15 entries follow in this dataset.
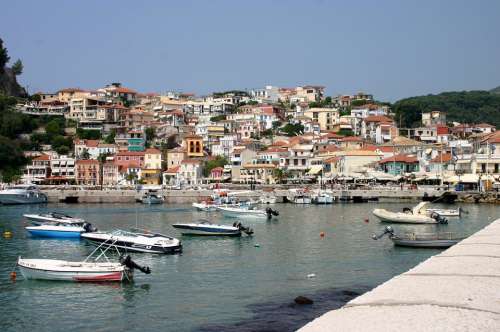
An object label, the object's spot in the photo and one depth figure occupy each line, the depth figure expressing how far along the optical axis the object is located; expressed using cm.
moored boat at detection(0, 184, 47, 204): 7881
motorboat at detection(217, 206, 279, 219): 5146
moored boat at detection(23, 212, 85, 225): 4434
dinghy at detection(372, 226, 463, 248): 3158
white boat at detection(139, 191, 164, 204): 7694
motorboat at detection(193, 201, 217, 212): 5997
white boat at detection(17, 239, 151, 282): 2358
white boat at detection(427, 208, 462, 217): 5009
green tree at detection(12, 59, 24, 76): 14625
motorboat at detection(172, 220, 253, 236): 3888
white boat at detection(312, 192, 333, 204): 7056
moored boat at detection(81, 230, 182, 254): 3102
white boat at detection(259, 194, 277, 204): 7162
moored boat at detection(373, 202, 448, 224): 4516
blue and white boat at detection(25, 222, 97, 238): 3944
